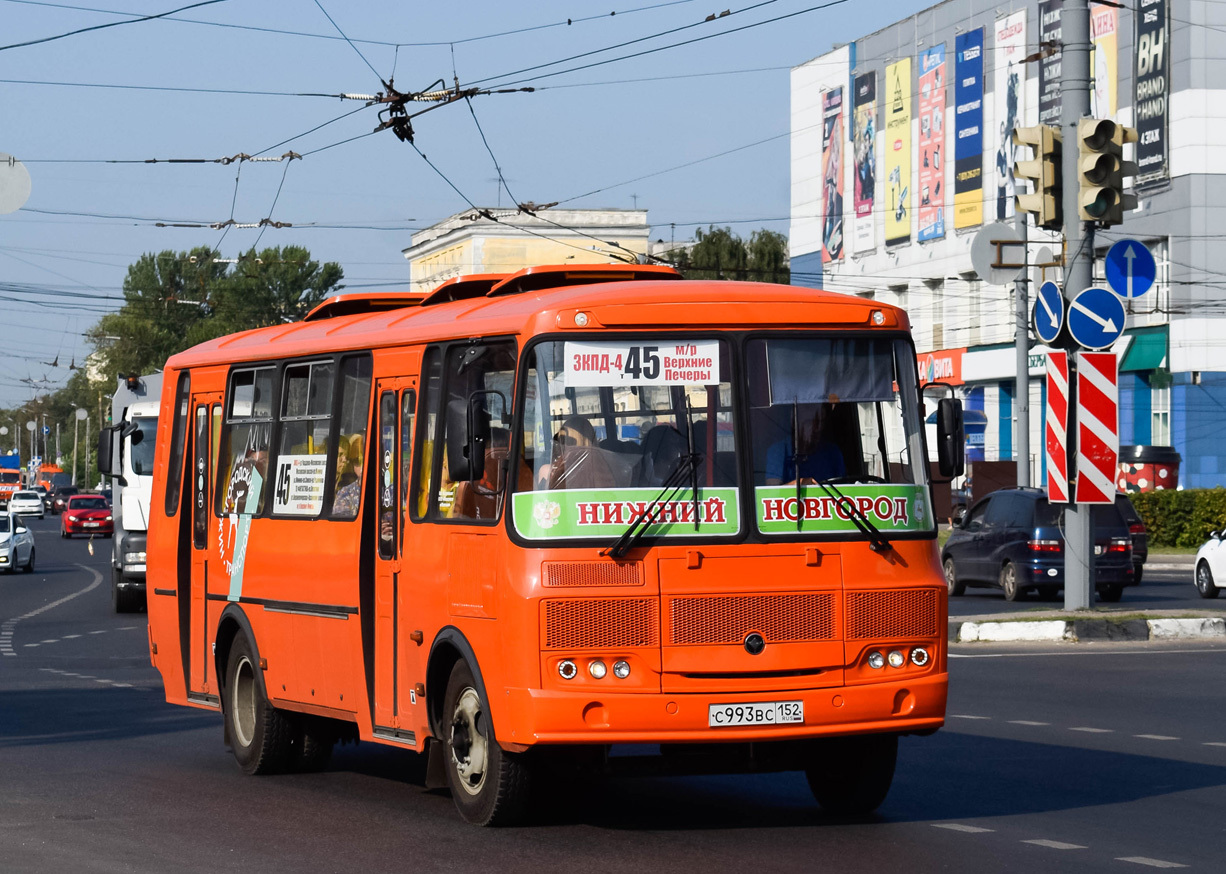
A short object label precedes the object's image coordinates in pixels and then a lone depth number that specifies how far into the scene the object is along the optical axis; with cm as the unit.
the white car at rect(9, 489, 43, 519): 10231
